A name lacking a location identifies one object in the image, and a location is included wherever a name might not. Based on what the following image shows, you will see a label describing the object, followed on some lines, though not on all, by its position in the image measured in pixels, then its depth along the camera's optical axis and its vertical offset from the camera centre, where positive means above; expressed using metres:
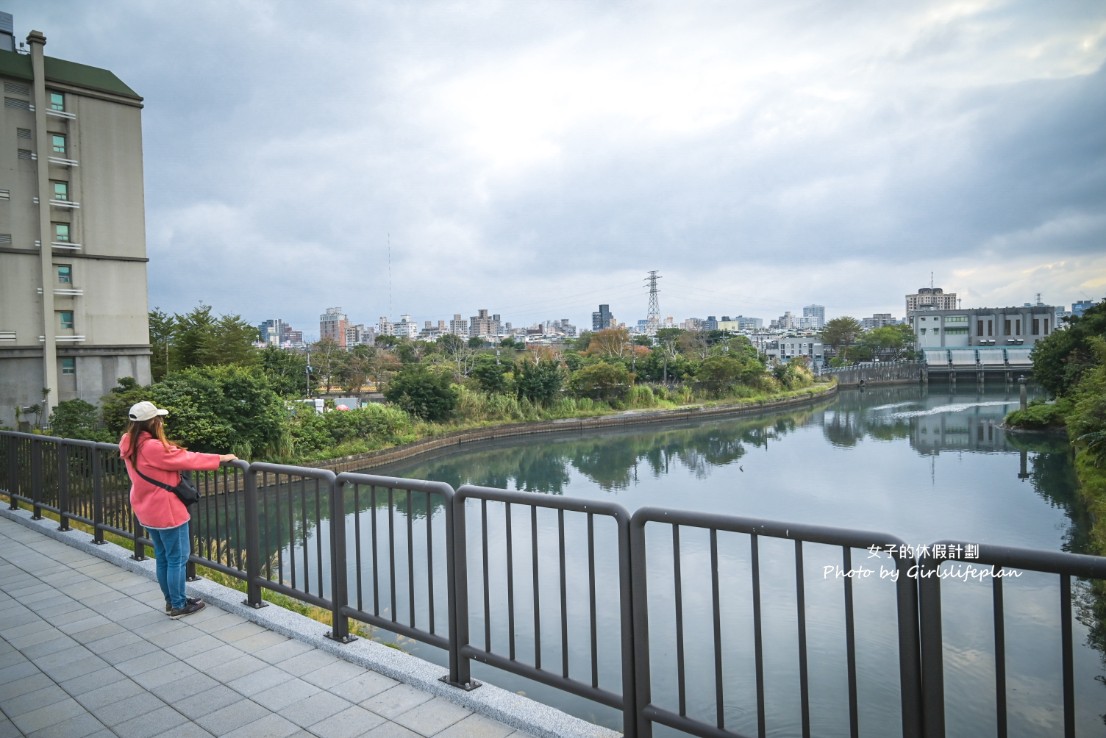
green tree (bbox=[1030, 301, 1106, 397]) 19.88 +0.03
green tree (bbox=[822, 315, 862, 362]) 63.53 +2.79
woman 3.53 -0.57
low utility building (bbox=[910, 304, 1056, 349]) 56.78 +2.64
